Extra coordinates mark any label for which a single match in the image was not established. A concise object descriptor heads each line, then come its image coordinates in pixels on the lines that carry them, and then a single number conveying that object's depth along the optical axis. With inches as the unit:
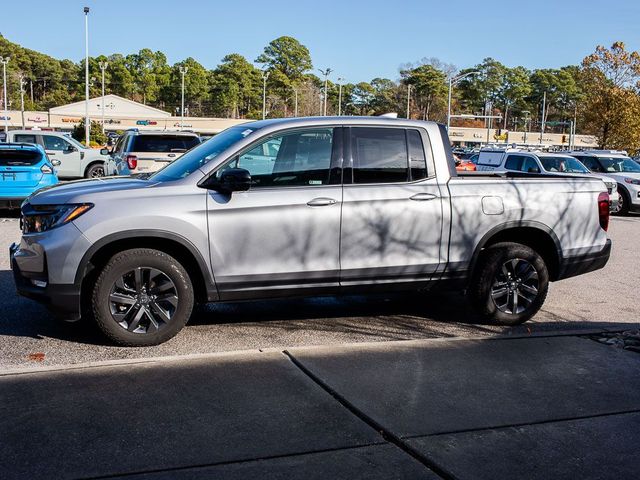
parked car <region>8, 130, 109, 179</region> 907.4
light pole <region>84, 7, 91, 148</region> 1673.8
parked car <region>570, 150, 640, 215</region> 772.6
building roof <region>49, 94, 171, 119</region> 3601.1
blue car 529.3
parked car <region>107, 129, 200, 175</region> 605.3
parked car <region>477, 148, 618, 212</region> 743.1
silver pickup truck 221.3
